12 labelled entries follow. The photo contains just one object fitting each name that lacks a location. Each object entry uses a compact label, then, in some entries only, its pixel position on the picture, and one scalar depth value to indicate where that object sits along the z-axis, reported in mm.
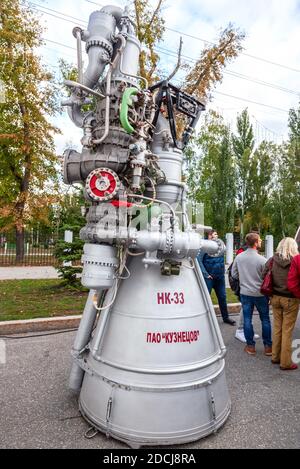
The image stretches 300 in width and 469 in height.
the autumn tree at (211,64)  11070
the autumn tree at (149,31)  10422
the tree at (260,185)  29375
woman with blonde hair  4422
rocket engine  2709
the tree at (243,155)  30047
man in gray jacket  4949
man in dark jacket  6305
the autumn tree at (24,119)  15109
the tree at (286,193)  27000
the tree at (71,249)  8711
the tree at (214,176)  26719
